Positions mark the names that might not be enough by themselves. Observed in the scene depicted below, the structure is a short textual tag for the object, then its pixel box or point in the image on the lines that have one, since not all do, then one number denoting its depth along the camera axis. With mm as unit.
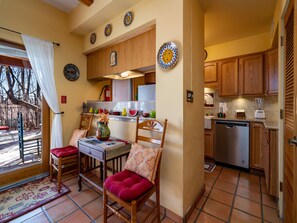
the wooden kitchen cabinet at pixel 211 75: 3262
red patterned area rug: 1682
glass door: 2240
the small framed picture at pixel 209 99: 3536
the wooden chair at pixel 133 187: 1198
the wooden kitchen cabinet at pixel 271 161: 1742
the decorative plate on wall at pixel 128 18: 2026
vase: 1999
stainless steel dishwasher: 2674
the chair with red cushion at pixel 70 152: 2113
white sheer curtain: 2298
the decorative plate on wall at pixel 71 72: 2737
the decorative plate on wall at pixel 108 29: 2347
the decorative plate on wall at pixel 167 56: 1541
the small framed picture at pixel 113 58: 2450
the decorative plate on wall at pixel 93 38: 2674
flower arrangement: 2049
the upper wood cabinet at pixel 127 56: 1979
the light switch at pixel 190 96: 1599
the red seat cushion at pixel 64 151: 2128
